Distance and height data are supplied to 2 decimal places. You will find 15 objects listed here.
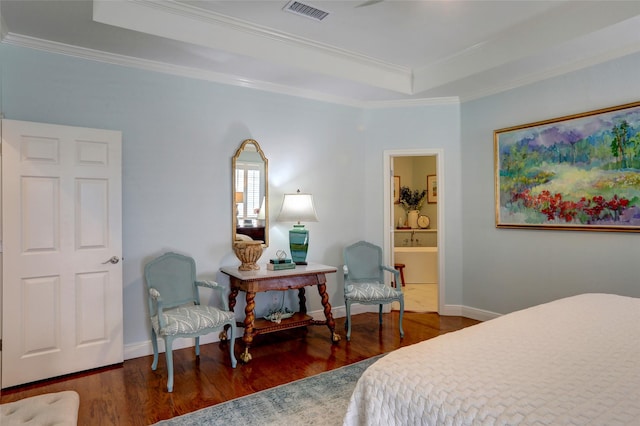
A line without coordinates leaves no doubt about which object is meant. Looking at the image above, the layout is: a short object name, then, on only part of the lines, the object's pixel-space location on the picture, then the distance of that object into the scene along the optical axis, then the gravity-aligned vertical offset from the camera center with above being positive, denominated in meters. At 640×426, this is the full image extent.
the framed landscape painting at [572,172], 3.20 +0.38
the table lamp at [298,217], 3.86 -0.02
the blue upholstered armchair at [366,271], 3.85 -0.63
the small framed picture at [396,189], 7.65 +0.49
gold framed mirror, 3.84 +0.21
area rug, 2.26 -1.21
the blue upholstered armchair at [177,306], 2.76 -0.74
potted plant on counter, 7.65 +0.28
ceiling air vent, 2.90 +1.58
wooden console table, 3.24 -0.63
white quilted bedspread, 1.07 -0.53
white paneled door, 2.73 -0.26
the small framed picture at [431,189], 7.53 +0.49
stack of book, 3.56 -0.47
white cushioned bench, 1.51 -0.81
